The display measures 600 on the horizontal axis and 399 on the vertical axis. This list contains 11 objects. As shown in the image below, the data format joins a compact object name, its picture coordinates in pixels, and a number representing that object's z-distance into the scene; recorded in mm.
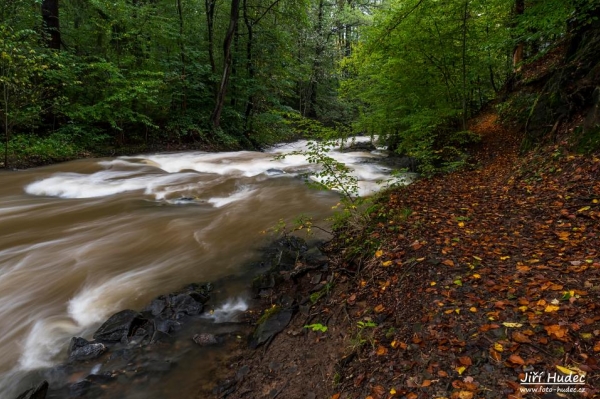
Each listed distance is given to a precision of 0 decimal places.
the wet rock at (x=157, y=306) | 4648
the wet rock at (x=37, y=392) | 3271
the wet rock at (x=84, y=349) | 3875
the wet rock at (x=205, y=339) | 4109
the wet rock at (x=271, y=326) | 3922
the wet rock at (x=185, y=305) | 4676
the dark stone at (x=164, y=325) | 4281
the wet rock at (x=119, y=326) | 4133
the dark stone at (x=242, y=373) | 3482
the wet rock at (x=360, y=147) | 18438
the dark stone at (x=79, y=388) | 3428
